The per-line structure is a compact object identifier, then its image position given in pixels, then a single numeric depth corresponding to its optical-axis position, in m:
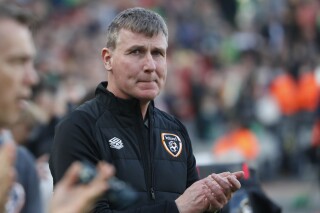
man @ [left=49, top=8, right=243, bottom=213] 9.45
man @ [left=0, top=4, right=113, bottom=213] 6.24
